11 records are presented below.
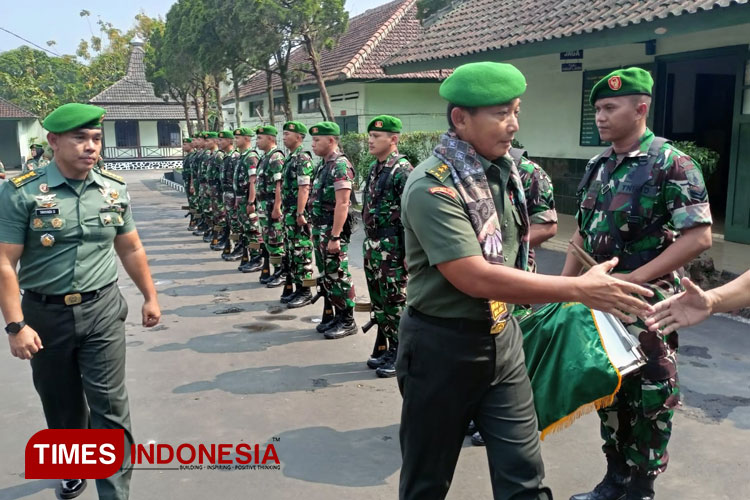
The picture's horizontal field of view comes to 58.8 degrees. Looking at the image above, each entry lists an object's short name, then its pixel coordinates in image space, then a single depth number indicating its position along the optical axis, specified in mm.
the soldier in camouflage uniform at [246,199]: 9492
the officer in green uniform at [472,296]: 2154
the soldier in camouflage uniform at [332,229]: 6180
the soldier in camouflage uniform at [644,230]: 2924
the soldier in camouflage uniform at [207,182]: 12484
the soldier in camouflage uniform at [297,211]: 7430
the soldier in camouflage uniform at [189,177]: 14562
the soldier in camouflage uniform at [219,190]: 11547
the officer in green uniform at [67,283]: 3184
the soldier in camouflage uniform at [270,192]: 8344
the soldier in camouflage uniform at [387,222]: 5207
